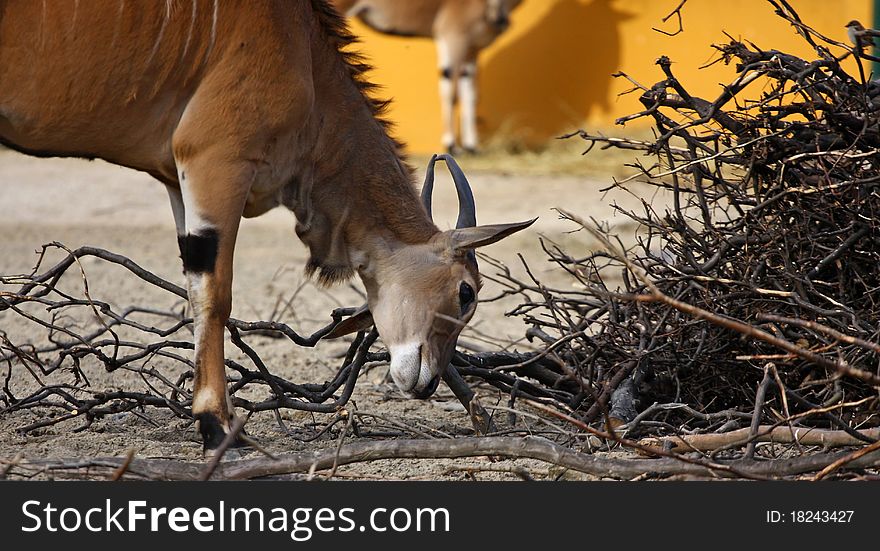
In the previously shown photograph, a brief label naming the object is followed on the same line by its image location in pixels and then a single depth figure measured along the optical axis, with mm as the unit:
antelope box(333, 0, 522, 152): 23422
